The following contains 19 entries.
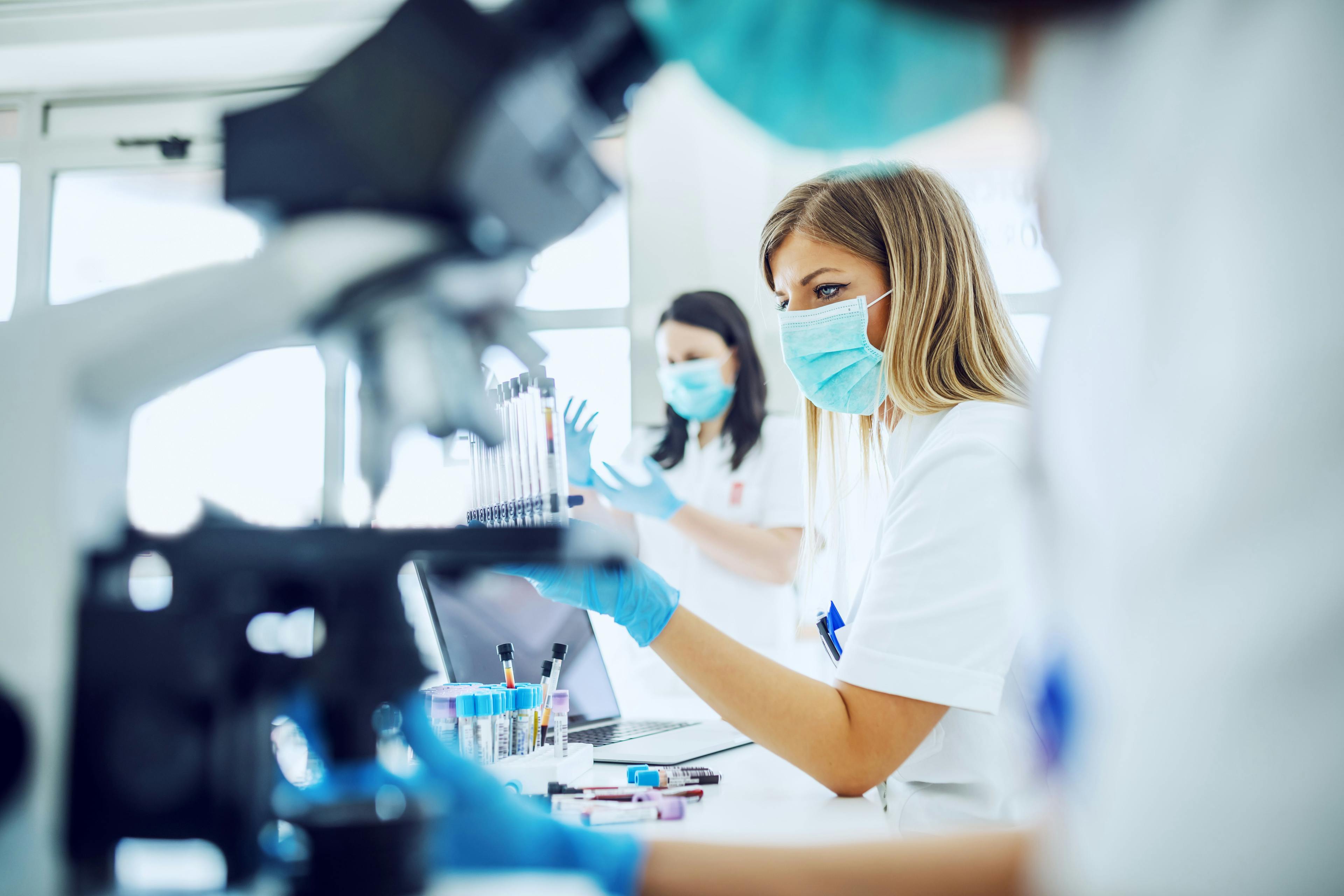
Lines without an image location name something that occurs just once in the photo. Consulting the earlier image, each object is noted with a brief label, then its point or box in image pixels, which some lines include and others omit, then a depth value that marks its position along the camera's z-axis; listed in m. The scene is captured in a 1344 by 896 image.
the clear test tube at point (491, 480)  1.11
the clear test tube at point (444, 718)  1.04
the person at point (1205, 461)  0.40
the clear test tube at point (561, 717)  1.14
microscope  0.51
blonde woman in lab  0.97
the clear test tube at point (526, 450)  1.00
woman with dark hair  2.21
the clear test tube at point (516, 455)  1.03
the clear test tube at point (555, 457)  1.00
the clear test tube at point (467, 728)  1.03
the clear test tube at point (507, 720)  1.08
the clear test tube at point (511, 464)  1.05
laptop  1.34
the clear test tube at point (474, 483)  1.15
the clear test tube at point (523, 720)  1.10
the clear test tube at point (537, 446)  0.98
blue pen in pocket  1.22
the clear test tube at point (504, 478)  1.07
